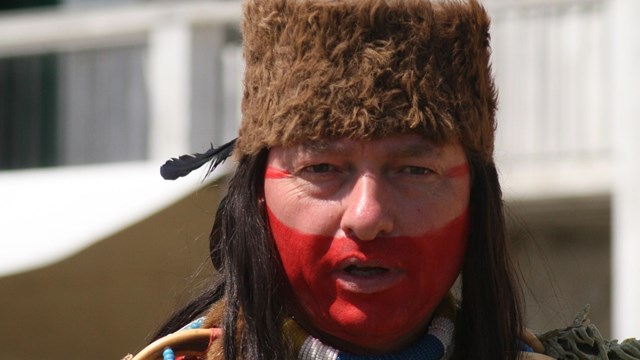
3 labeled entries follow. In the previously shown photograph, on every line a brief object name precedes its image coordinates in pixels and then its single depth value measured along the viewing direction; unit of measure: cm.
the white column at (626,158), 1641
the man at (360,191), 703
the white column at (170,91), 1639
